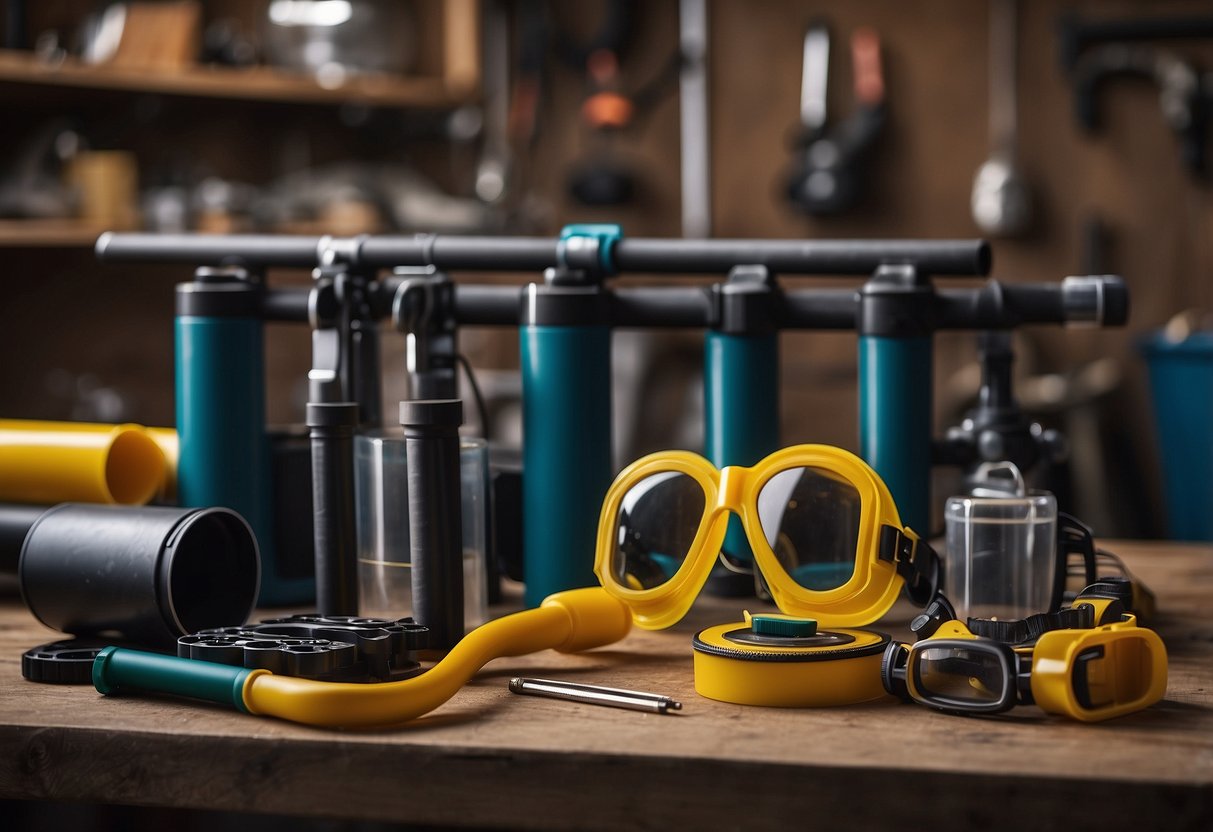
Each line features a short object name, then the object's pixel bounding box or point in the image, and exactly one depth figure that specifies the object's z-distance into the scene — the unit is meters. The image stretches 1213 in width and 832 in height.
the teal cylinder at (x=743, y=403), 1.10
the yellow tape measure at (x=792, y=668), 0.80
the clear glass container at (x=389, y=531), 0.99
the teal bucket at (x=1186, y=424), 2.62
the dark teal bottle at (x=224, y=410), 1.13
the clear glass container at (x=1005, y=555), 1.00
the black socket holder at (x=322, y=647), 0.81
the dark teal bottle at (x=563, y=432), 1.05
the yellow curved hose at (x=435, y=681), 0.76
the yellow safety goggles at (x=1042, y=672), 0.75
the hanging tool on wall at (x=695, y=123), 3.16
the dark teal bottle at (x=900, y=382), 1.07
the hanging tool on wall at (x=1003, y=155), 2.98
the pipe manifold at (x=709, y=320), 1.06
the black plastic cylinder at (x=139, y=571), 0.93
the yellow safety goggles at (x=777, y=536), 0.92
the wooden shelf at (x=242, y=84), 2.49
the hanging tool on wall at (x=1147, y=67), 2.89
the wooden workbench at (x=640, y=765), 0.67
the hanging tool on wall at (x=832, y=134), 3.06
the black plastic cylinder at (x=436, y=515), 0.90
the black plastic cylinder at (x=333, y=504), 0.98
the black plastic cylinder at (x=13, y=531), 1.12
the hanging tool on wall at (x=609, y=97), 3.15
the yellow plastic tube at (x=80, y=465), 1.13
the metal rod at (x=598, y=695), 0.80
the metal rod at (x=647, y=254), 1.10
